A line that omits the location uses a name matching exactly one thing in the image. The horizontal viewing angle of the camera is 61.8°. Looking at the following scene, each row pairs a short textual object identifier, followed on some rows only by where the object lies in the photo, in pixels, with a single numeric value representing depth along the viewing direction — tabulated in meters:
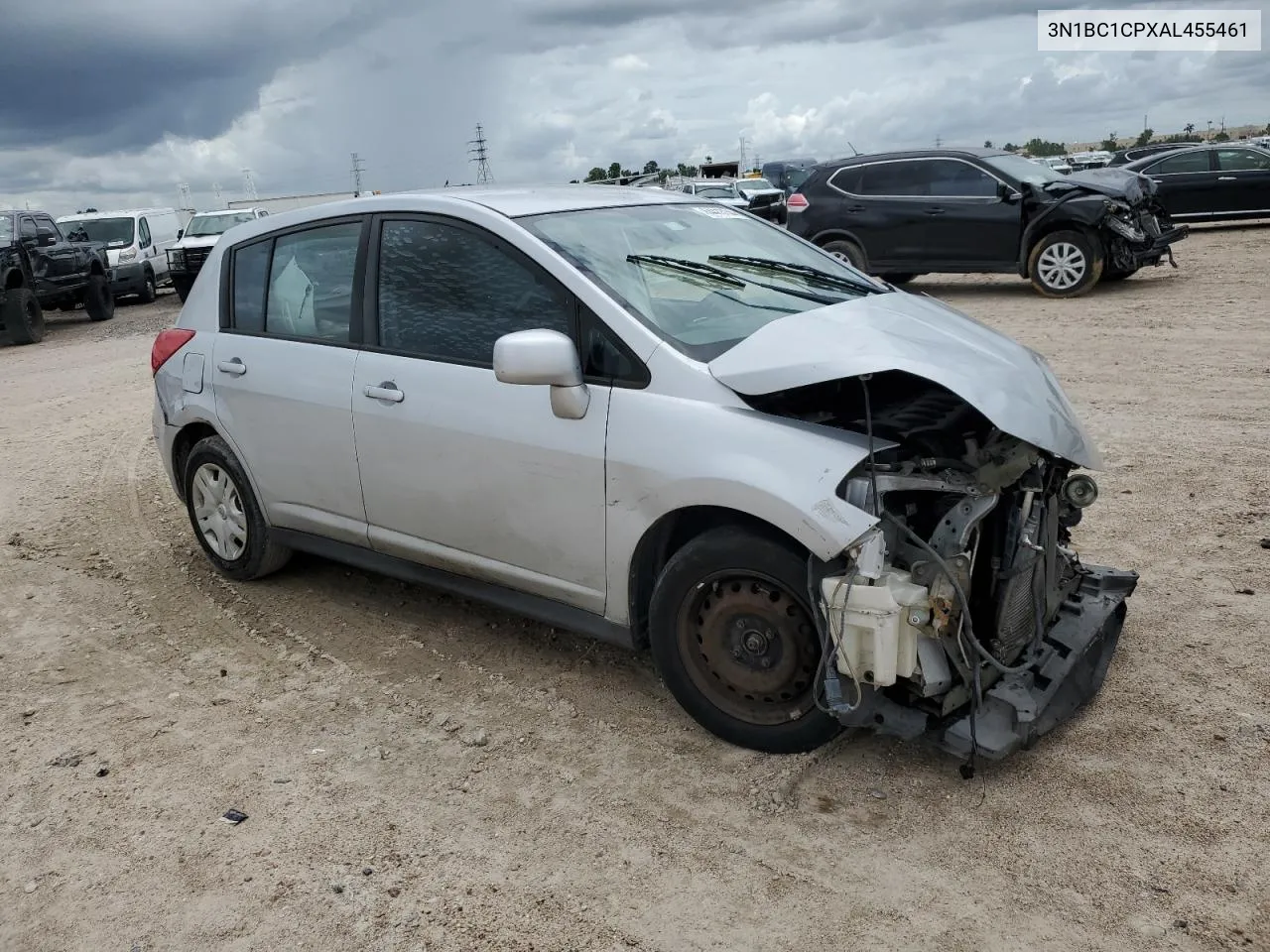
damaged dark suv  12.33
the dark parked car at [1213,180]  17.84
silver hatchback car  3.12
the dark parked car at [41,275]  16.41
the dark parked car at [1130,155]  22.64
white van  21.33
